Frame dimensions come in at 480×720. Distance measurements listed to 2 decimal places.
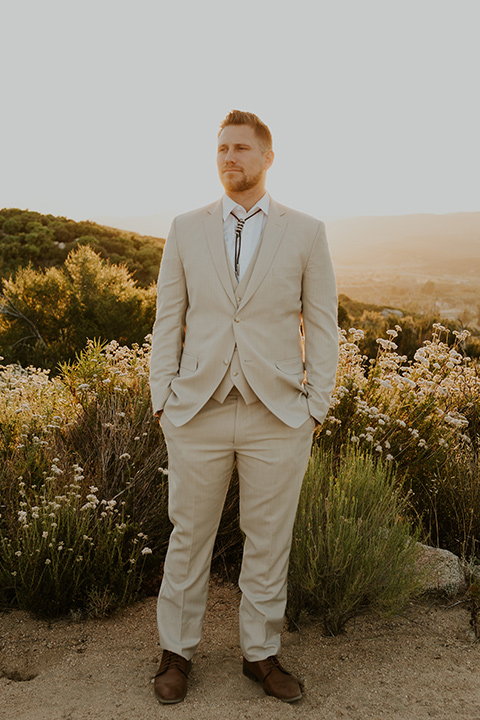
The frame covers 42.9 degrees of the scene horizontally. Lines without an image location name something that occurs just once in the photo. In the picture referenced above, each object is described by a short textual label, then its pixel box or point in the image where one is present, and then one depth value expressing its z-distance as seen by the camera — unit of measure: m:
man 2.57
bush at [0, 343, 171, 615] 3.28
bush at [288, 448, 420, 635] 3.02
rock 3.51
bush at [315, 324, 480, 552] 4.18
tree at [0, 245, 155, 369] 11.58
